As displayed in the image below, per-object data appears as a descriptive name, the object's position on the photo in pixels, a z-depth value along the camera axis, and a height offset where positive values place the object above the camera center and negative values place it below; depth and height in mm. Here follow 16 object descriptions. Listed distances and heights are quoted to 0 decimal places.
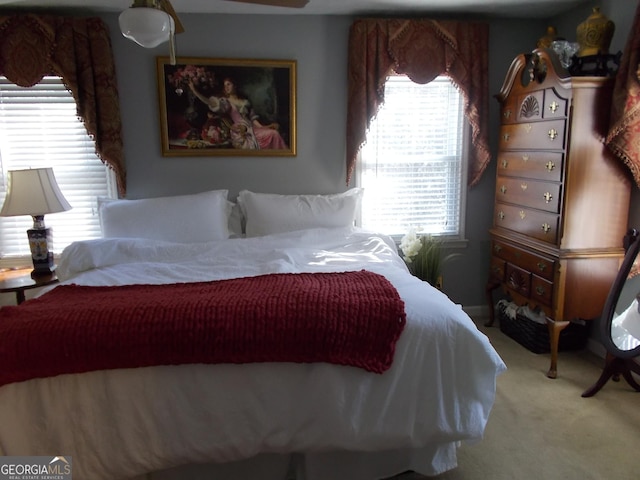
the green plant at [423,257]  3232 -632
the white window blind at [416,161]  3518 +38
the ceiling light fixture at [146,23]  1586 +494
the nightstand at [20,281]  2705 -667
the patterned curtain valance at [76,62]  3020 +691
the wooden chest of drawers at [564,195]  2564 -169
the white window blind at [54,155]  3203 +94
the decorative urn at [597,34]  2586 +722
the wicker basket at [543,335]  3074 -1125
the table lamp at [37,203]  2812 -209
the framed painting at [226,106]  3266 +431
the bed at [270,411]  1635 -867
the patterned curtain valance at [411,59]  3295 +753
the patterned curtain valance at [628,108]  2395 +289
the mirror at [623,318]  2410 -802
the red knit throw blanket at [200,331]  1620 -580
